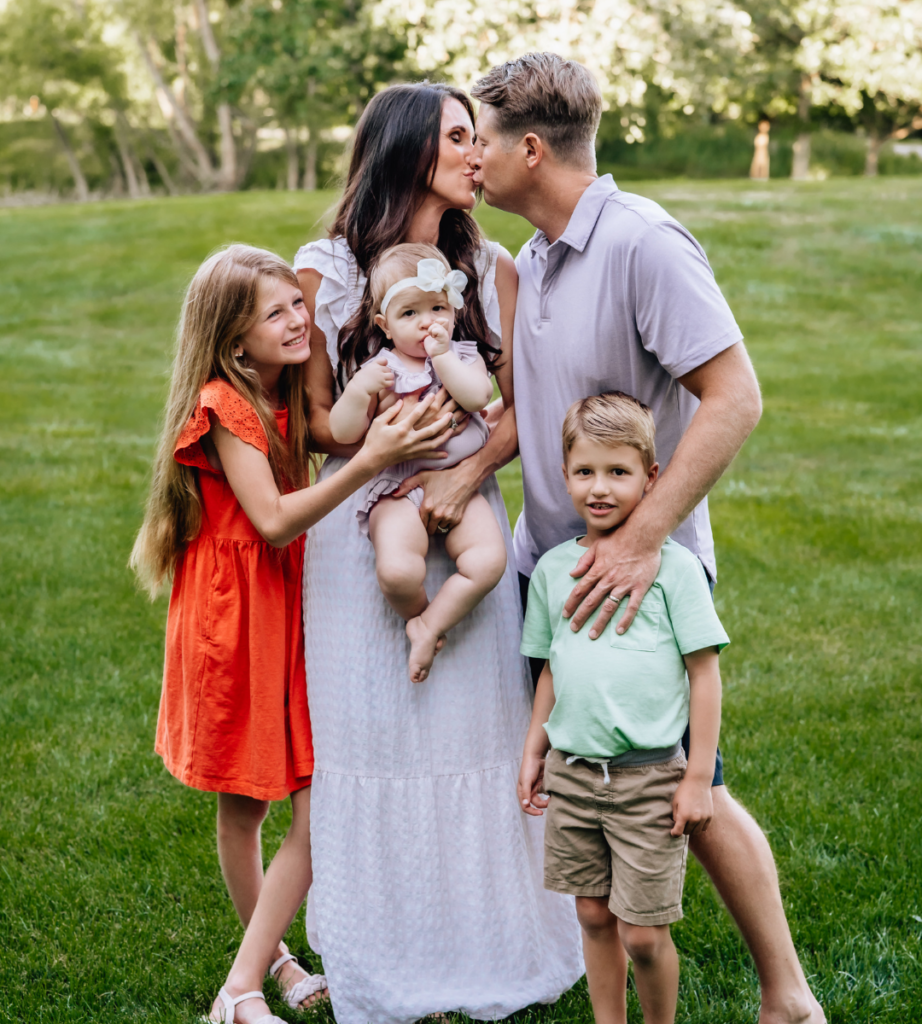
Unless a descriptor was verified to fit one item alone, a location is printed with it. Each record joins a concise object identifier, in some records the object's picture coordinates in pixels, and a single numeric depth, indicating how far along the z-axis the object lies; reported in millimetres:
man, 2412
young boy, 2318
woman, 2709
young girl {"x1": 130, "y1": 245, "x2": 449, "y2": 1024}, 2691
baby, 2521
